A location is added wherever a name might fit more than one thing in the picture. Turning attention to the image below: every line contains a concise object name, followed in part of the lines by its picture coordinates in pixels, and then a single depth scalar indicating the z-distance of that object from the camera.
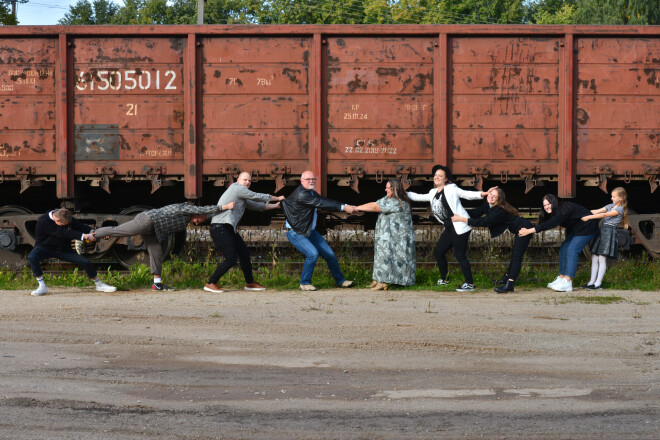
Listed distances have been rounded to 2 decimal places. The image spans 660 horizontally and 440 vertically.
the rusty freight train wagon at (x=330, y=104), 10.48
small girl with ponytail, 9.62
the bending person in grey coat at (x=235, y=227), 9.37
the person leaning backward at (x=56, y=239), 9.26
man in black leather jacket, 9.55
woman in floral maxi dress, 9.58
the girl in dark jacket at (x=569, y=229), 9.53
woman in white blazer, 9.54
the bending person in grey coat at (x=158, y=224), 9.42
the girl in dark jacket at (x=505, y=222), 9.48
